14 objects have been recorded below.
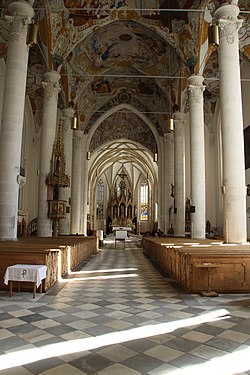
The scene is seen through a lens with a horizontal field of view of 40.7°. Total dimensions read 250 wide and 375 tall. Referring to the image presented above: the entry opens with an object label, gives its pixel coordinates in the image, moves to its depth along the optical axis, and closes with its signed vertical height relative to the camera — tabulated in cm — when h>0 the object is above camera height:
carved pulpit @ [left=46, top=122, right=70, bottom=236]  1331 +175
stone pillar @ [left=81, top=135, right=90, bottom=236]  2544 +311
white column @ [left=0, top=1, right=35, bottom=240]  940 +315
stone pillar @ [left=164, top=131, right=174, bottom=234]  2333 +350
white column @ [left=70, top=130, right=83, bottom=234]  2147 +283
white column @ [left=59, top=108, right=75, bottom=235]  1752 +407
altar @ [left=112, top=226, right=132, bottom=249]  1958 -45
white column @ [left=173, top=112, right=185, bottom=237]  1733 +278
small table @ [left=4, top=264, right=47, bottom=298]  580 -84
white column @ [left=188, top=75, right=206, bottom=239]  1360 +297
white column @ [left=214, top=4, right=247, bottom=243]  901 +277
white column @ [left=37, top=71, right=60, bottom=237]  1342 +351
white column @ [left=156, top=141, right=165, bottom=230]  2439 +334
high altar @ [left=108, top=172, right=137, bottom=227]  4641 +267
